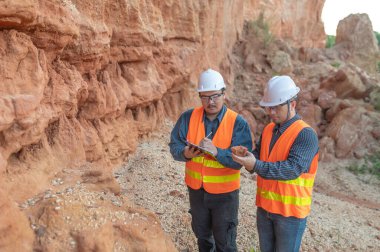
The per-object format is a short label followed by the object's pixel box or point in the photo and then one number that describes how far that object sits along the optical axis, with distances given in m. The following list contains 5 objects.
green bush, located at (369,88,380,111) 12.07
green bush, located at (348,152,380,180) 10.16
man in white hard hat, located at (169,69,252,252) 3.30
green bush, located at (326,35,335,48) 27.88
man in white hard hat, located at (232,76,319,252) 2.85
